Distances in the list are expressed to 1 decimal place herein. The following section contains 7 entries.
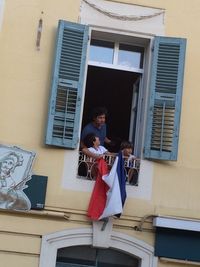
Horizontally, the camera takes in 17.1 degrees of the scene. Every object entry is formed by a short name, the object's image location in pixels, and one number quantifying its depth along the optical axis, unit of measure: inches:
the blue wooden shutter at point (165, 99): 393.4
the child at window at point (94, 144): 392.2
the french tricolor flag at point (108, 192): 371.2
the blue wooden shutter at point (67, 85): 386.3
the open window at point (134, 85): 389.4
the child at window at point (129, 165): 392.5
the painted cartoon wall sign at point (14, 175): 372.5
